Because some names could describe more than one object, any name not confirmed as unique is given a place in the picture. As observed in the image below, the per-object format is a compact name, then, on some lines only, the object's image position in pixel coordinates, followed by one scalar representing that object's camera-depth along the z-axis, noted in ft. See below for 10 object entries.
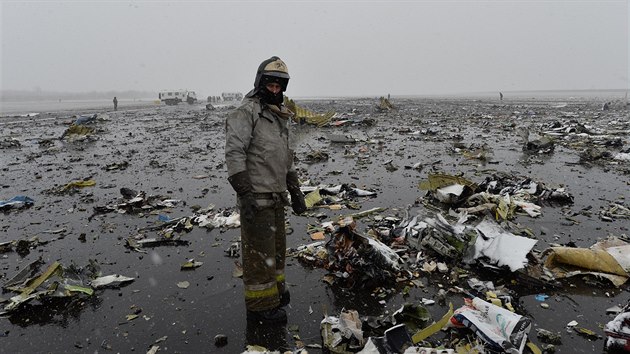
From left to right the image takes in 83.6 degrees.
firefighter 9.54
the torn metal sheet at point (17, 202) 21.27
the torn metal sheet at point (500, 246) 12.48
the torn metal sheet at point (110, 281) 12.67
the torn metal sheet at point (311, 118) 63.00
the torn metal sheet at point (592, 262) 12.44
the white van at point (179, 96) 186.39
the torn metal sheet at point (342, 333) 9.13
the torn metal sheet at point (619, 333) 8.84
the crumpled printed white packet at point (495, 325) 8.73
